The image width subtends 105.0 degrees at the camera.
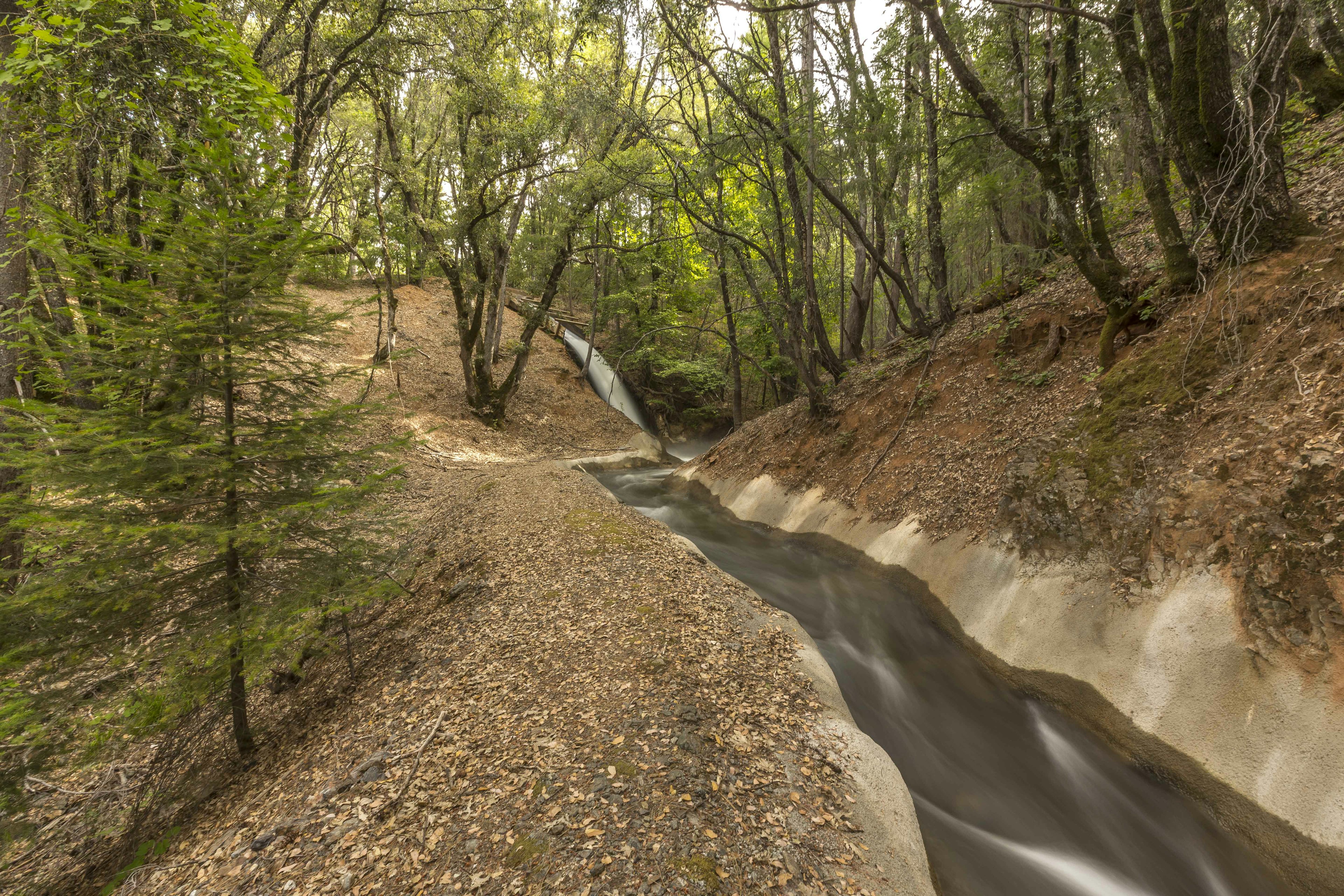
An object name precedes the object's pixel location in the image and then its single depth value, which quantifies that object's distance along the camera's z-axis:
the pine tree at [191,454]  3.03
